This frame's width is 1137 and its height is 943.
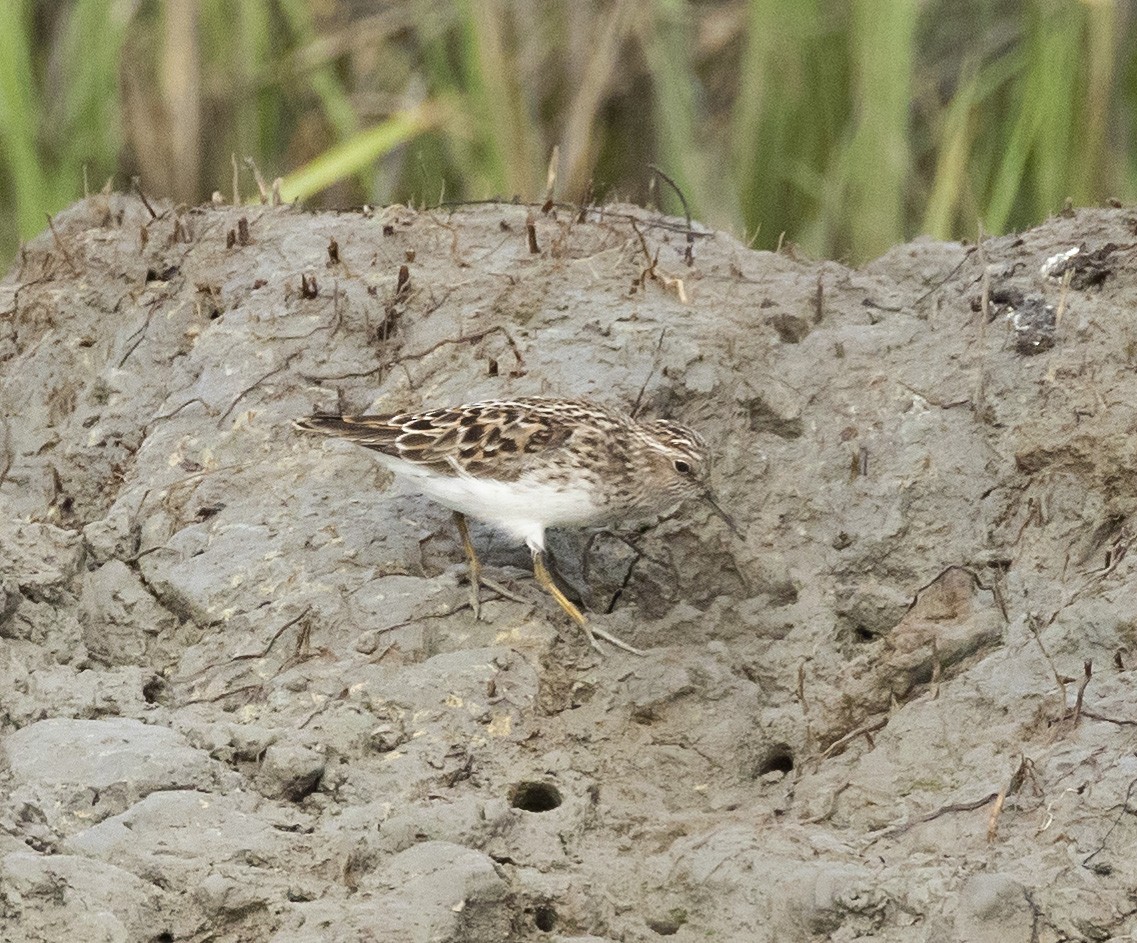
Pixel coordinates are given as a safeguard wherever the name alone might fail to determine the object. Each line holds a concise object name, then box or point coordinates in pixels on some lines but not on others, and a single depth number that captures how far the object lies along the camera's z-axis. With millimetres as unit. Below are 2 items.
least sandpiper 13453
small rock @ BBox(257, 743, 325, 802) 11578
